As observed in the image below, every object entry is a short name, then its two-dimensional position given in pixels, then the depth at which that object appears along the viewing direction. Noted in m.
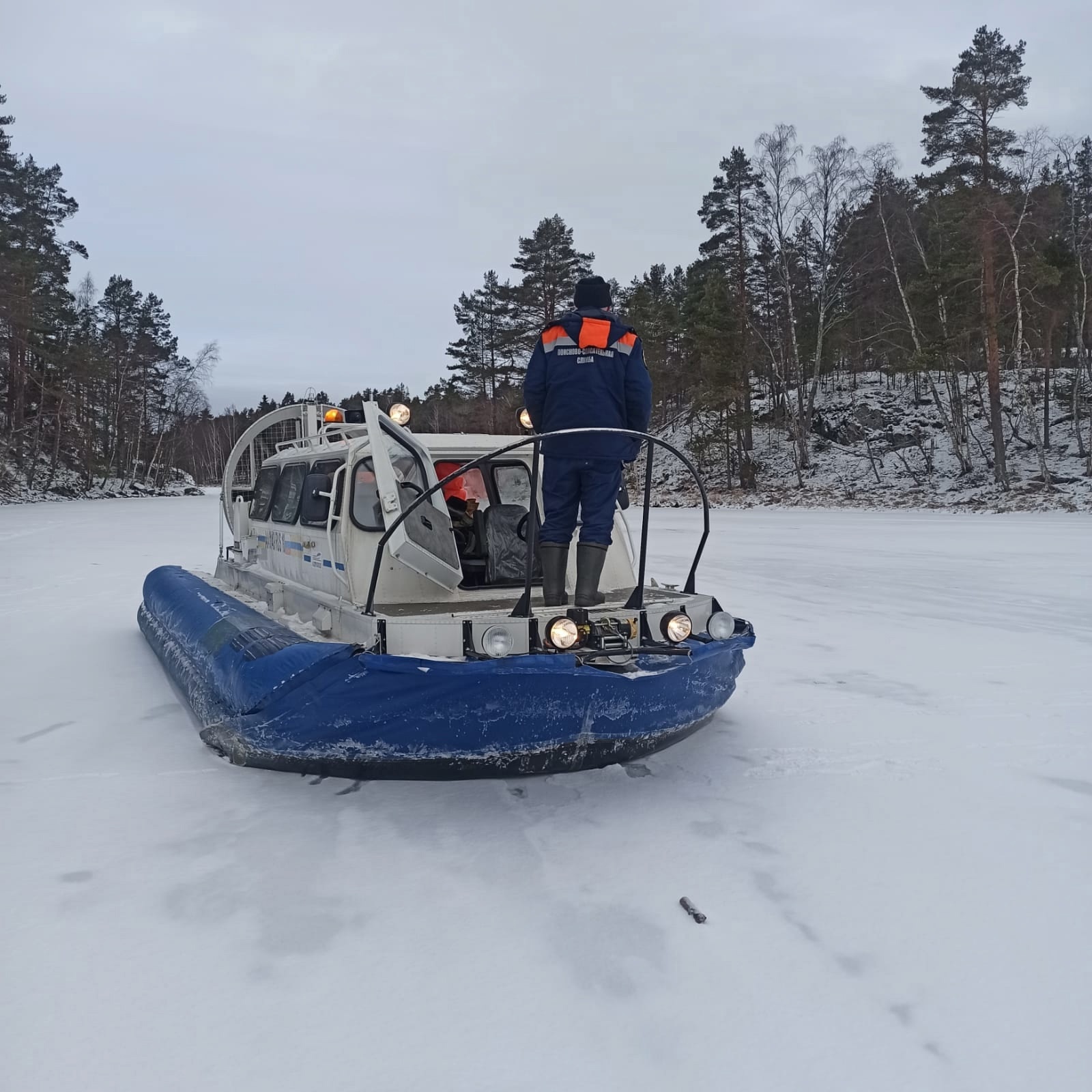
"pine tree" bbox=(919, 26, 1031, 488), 22.30
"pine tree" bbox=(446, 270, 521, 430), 33.84
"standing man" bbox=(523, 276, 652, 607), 3.94
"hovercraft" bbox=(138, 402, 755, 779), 3.28
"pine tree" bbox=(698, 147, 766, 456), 30.33
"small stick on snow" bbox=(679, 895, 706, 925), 2.50
